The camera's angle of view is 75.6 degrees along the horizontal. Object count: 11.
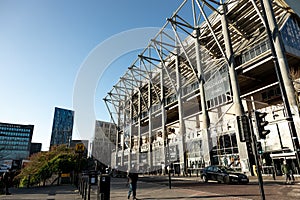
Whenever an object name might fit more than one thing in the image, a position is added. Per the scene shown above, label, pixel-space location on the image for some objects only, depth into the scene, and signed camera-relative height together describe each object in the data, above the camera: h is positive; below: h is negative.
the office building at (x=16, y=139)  86.38 +10.31
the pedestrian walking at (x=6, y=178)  11.56 -0.88
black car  12.91 -1.15
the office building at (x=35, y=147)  104.18 +8.08
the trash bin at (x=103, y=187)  6.15 -0.81
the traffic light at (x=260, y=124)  5.87 +1.00
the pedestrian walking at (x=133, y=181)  8.73 -0.90
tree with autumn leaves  19.67 -0.61
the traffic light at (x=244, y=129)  5.40 +0.79
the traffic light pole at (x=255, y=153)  4.58 +0.12
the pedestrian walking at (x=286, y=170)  11.76 -0.76
